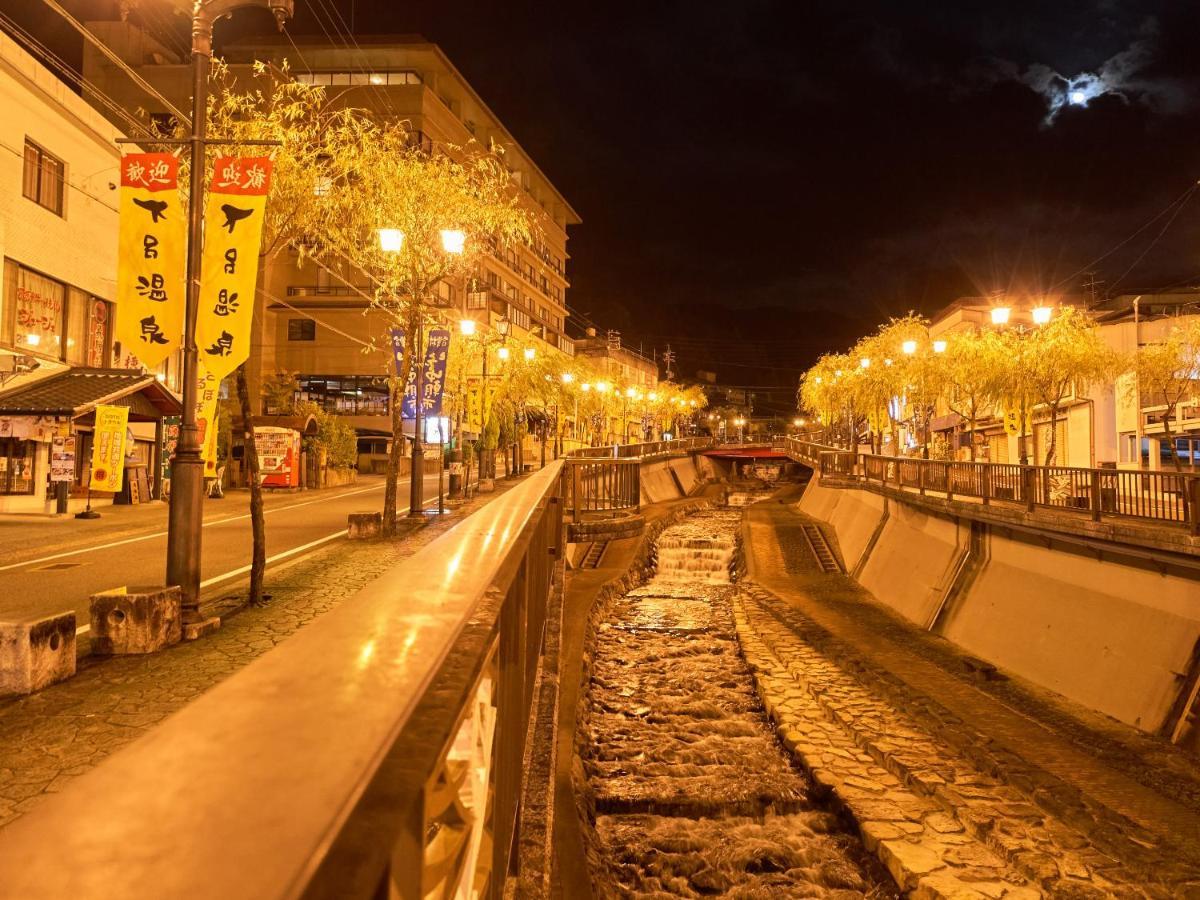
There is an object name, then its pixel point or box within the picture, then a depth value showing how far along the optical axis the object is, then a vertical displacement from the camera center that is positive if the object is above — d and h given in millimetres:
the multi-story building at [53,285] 19516 +4700
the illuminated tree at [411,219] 14594 +4878
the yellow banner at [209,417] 14064 +732
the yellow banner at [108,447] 20344 +73
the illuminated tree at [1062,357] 23016 +3633
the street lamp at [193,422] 8500 +338
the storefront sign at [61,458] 20641 -260
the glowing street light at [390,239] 14250 +4112
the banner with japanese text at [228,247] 9469 +2571
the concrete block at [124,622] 7785 -1766
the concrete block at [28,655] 6496 -1794
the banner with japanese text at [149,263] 9250 +2285
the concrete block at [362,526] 16875 -1549
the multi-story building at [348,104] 50594 +22103
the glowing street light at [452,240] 15172 +4406
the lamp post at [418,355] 14367 +2594
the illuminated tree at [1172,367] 24031 +3655
